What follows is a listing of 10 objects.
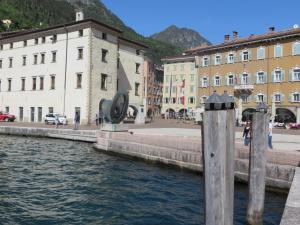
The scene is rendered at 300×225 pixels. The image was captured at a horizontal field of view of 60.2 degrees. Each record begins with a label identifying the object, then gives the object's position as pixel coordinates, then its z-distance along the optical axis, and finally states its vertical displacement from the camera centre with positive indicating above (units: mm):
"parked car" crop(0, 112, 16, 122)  37087 +29
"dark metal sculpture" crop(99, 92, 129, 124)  18998 +700
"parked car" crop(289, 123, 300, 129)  33718 -810
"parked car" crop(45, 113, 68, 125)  32424 -168
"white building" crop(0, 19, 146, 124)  32977 +6746
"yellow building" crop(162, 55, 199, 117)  56865 +7498
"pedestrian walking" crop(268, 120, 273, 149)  12892 -1094
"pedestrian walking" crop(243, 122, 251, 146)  13633 -809
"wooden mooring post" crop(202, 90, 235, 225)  3794 -561
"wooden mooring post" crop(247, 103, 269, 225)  6589 -1306
